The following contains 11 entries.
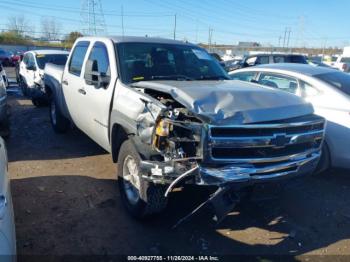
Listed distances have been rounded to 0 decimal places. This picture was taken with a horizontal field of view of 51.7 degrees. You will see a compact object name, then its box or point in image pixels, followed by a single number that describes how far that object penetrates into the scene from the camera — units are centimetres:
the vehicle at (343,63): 2154
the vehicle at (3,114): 658
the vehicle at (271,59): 1661
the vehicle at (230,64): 2243
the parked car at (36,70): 1100
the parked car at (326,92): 530
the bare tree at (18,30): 6192
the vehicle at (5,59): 3194
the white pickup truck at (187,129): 336
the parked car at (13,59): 3135
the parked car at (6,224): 229
